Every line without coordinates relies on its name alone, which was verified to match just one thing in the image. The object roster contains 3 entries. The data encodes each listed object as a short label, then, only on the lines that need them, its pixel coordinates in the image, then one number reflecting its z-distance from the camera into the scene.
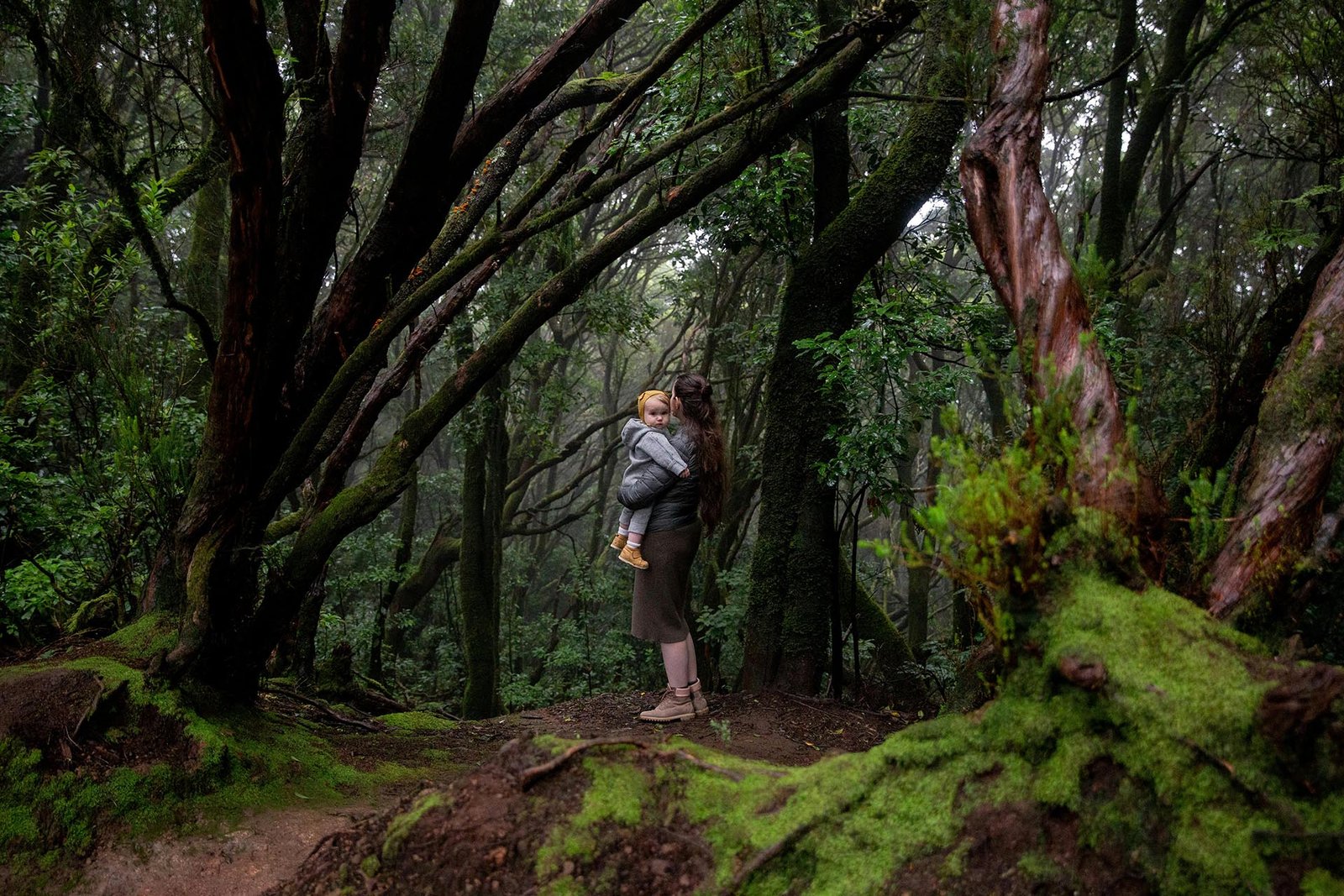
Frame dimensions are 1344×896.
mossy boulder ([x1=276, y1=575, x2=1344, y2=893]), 1.40
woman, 5.08
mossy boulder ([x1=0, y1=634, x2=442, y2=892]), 2.81
